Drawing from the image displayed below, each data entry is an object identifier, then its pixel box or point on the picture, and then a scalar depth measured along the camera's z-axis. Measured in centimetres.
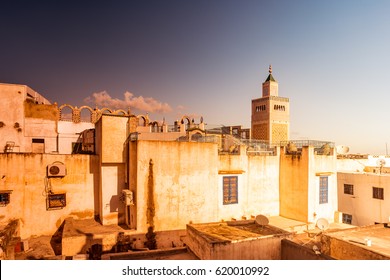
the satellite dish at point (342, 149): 1708
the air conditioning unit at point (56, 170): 944
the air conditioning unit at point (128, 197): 905
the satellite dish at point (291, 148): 1353
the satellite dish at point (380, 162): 1487
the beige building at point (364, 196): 1312
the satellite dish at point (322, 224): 788
